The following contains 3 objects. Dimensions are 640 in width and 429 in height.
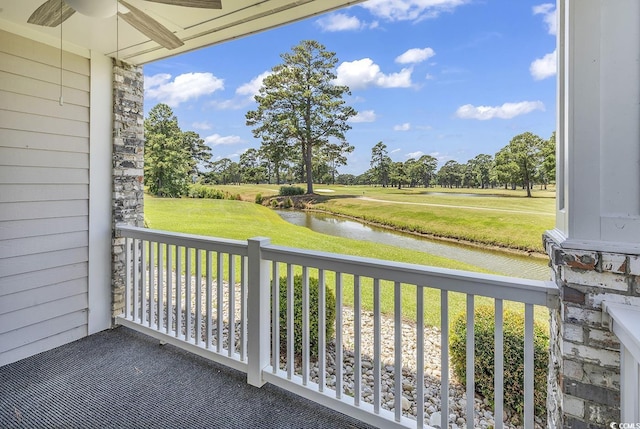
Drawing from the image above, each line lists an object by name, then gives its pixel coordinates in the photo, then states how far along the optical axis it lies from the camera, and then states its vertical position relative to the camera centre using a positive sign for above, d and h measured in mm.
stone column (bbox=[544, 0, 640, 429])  1190 +41
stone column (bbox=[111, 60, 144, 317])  3100 +550
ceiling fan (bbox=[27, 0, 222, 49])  1753 +1172
